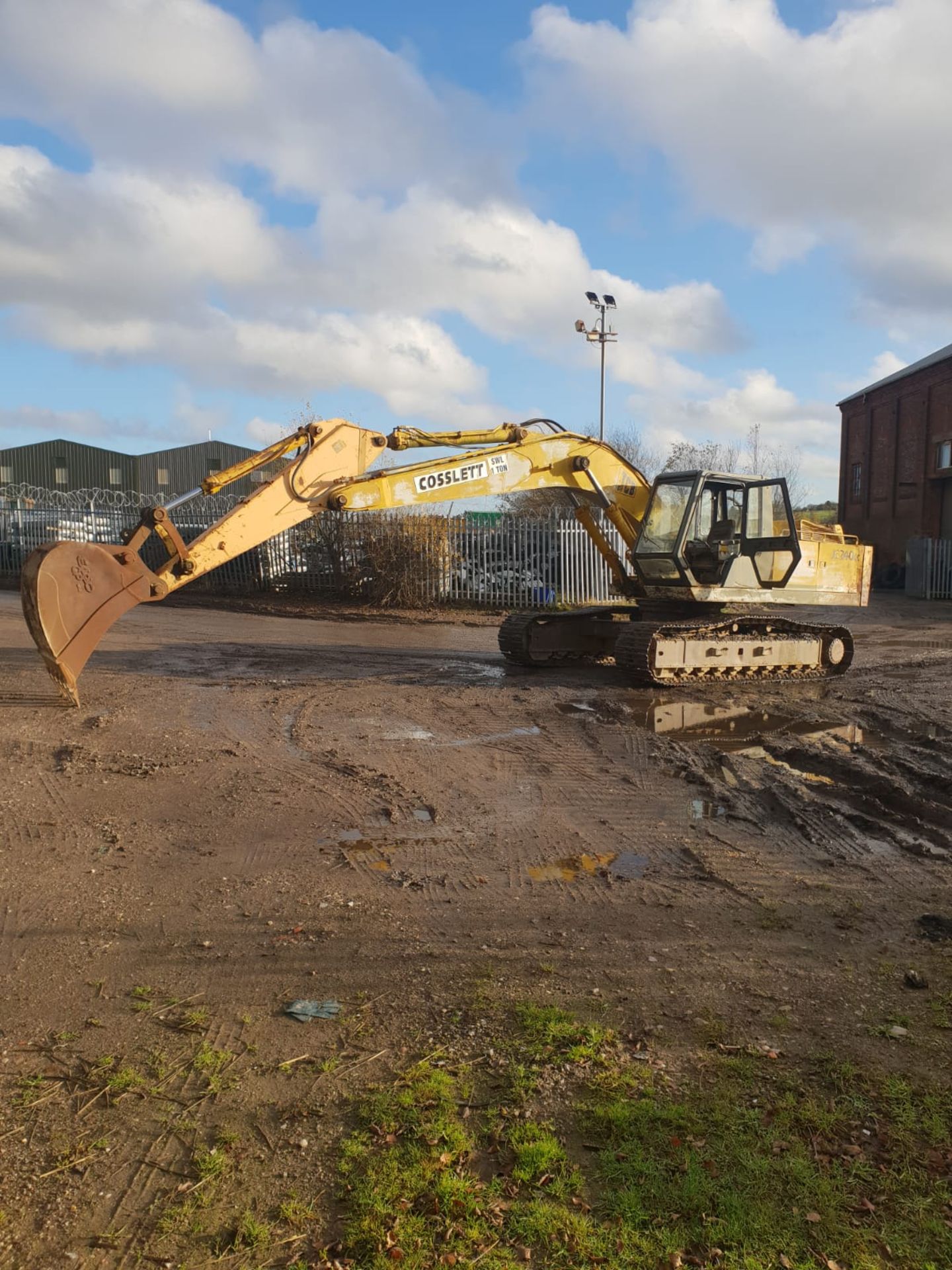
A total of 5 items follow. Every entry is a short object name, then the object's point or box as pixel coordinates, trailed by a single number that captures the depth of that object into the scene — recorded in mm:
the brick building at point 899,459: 34156
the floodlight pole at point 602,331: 33625
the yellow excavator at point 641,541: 9758
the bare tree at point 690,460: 39094
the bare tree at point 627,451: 44031
